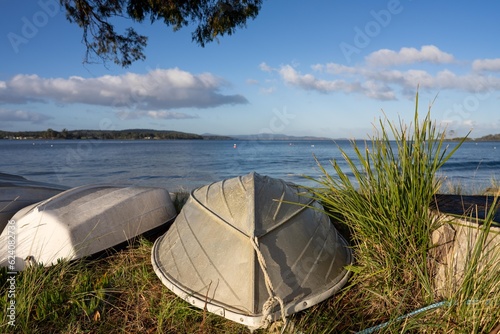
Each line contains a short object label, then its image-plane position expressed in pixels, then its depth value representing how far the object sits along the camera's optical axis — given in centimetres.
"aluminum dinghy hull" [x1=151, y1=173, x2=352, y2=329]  229
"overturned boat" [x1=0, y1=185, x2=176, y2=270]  338
